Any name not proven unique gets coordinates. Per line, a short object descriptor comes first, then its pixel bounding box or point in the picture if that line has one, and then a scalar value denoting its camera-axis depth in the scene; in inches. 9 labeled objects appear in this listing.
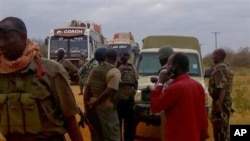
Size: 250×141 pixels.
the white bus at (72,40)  1067.9
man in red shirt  207.6
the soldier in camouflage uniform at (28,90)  136.8
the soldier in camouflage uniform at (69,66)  388.5
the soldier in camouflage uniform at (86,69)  365.9
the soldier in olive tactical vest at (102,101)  279.3
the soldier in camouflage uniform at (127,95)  370.9
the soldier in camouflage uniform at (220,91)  339.9
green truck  395.9
